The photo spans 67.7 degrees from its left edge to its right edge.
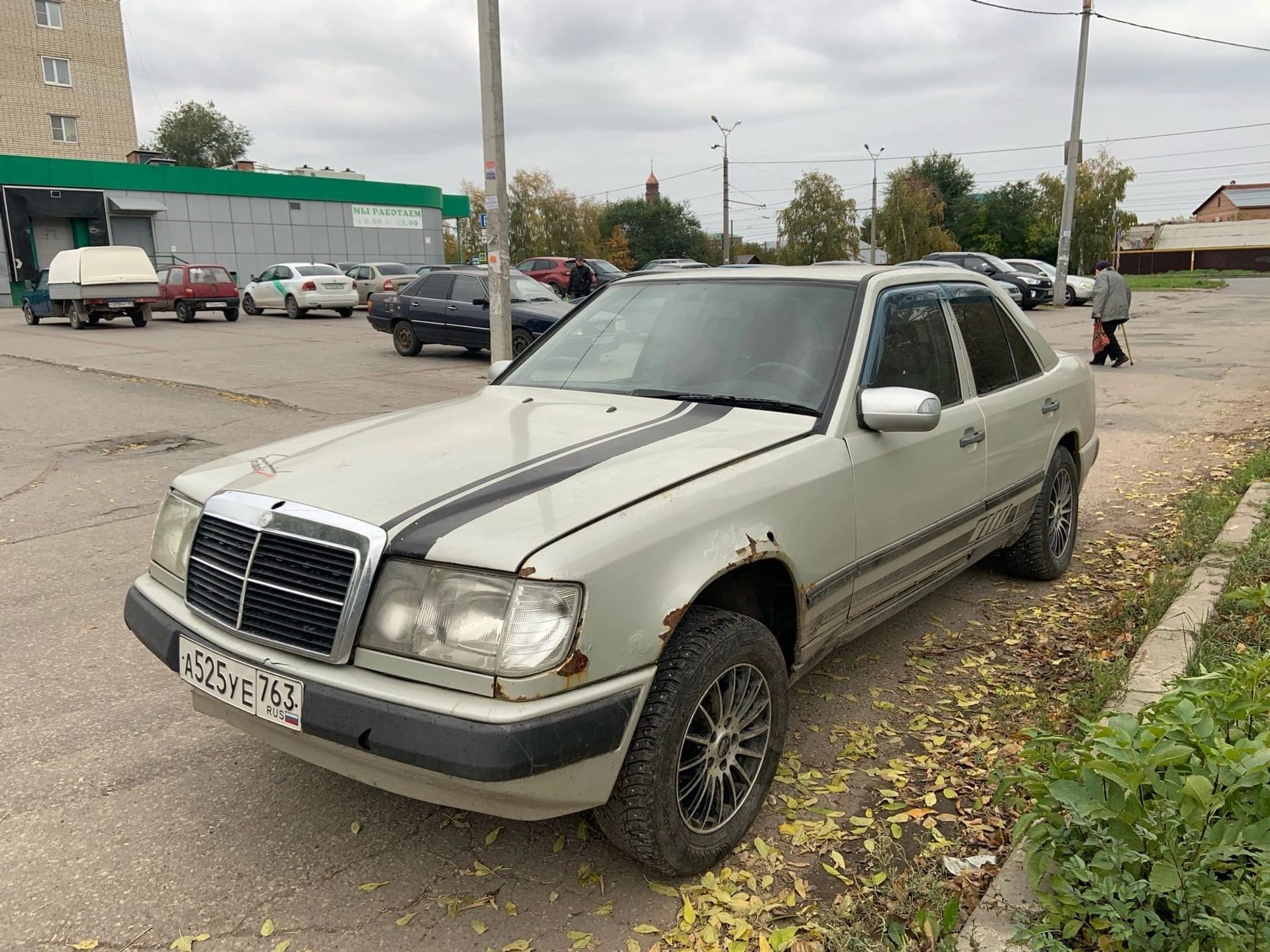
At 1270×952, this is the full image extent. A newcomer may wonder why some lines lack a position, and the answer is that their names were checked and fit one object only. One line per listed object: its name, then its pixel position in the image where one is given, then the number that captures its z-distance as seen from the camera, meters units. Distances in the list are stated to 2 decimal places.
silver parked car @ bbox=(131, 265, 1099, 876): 2.24
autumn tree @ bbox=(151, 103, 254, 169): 67.94
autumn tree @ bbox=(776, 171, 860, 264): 47.69
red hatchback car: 23.94
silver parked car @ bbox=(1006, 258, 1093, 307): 29.78
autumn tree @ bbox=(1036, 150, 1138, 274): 53.19
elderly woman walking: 14.34
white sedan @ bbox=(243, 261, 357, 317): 25.97
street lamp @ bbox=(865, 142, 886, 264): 45.75
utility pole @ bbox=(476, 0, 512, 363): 11.86
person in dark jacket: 26.11
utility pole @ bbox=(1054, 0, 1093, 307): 25.64
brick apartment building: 45.06
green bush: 2.06
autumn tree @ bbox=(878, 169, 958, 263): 50.50
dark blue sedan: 15.20
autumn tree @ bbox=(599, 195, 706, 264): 74.06
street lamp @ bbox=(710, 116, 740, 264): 38.59
